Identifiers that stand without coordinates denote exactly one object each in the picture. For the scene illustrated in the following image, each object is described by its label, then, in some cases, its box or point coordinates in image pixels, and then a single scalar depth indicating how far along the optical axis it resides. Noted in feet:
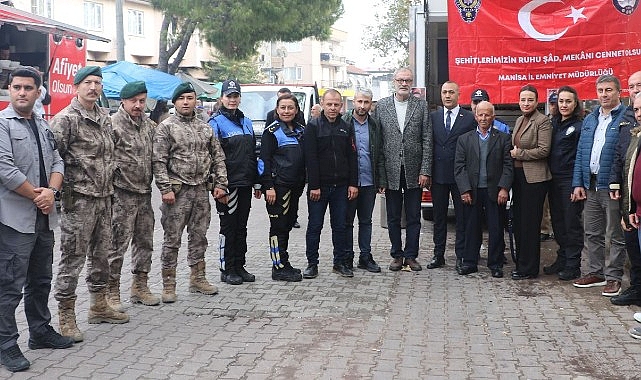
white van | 53.83
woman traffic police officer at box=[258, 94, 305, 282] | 23.98
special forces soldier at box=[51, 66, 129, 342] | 17.74
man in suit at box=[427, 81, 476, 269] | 25.89
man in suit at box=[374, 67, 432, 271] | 25.72
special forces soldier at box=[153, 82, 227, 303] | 21.15
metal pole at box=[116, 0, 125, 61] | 67.64
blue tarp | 63.00
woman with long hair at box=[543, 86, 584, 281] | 24.00
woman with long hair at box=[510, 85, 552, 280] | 24.21
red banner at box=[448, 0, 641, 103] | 27.55
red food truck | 41.19
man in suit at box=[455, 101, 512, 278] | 24.77
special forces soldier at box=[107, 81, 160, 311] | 19.83
